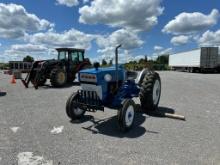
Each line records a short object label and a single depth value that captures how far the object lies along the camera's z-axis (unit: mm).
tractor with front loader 9334
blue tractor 3745
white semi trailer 22652
